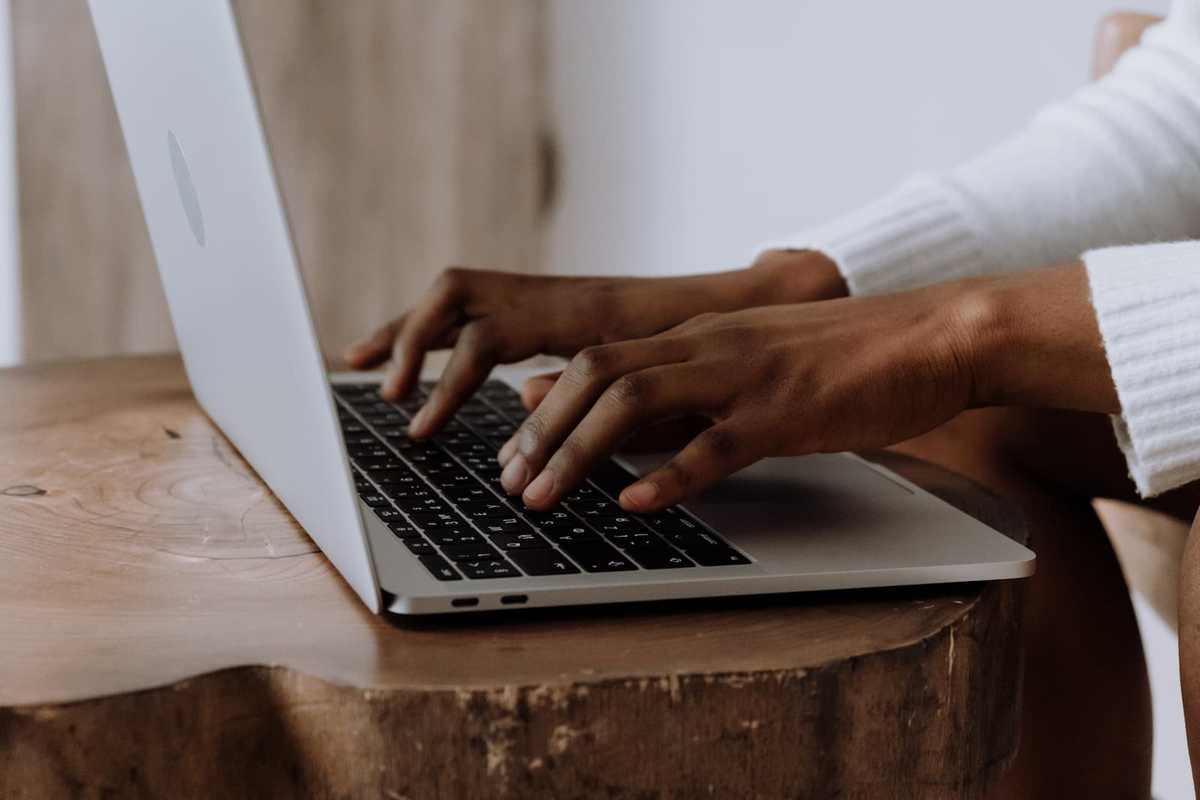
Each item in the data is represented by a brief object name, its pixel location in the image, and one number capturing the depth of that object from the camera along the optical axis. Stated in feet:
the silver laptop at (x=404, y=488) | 2.99
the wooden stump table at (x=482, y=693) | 2.88
